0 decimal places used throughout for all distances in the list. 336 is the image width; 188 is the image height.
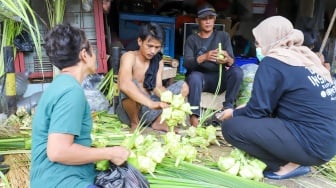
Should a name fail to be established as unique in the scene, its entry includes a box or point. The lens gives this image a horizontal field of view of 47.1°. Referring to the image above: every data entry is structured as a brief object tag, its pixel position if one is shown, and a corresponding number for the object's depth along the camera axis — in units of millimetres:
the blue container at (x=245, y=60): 5633
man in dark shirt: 4098
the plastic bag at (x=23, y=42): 4227
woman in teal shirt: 1827
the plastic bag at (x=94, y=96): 4195
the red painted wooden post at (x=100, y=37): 4602
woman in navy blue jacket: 2658
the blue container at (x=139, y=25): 5996
